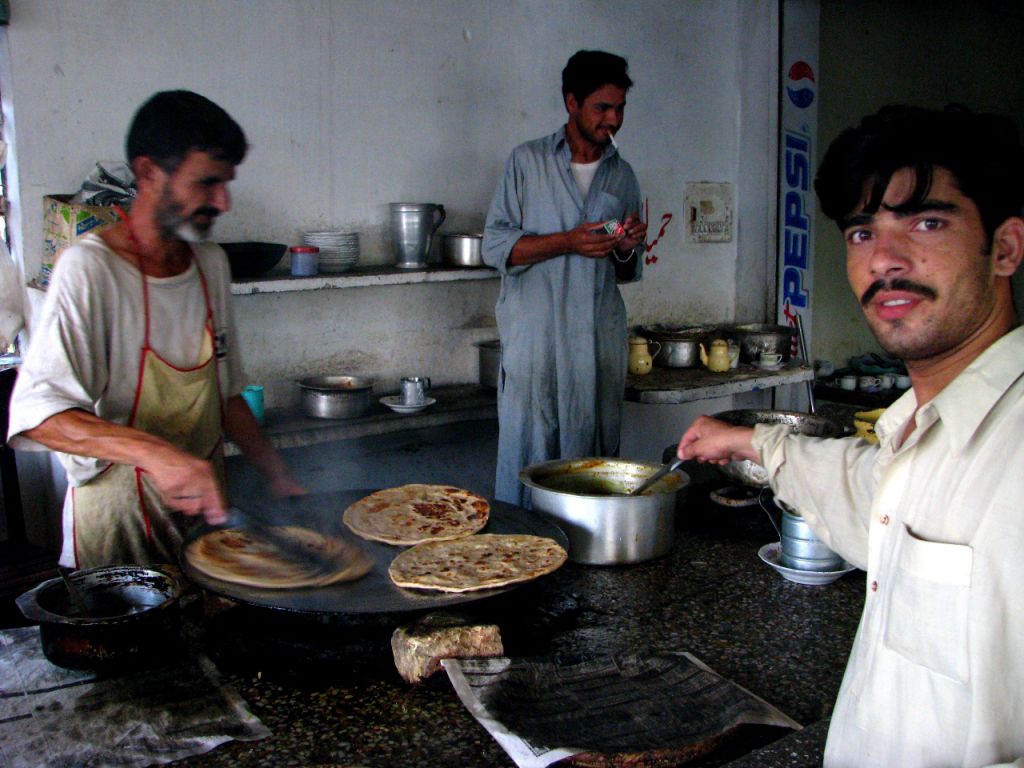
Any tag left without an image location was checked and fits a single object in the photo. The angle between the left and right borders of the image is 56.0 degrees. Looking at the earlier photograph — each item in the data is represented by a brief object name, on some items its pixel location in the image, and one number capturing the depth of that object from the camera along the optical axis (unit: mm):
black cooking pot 1756
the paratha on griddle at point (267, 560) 2016
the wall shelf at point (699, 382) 4559
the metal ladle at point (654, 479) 2422
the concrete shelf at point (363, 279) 3941
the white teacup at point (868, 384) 6441
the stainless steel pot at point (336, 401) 4172
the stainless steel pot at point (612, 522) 2330
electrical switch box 5746
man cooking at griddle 2055
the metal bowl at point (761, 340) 5250
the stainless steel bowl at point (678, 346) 5105
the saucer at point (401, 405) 4348
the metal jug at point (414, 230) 4453
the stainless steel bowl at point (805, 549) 2287
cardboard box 3514
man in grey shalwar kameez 3969
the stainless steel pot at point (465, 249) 4574
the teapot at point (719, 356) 5016
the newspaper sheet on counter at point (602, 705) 1574
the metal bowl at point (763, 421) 2834
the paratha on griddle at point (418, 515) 2420
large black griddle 1899
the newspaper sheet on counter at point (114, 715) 1546
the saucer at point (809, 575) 2277
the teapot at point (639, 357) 4891
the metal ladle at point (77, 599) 1824
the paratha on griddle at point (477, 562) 2043
